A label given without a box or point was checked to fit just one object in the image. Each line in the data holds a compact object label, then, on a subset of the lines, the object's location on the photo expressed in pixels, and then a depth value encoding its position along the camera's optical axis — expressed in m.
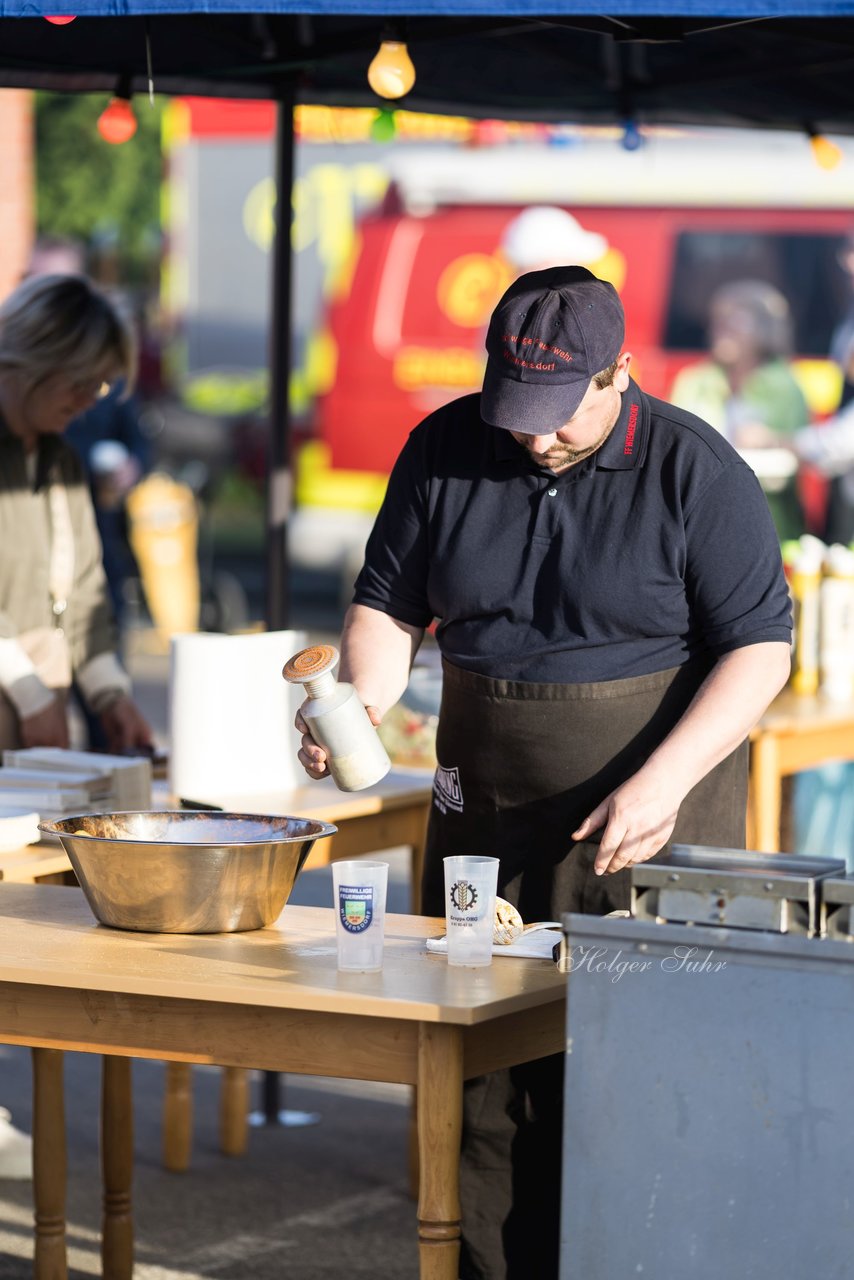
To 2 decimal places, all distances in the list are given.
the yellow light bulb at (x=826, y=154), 10.59
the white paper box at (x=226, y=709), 8.20
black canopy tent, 9.02
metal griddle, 4.87
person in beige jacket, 8.70
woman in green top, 19.05
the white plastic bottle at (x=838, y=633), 10.99
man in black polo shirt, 6.20
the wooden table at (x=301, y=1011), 5.23
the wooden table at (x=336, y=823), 8.12
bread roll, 5.83
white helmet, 15.61
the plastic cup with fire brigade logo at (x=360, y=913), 5.51
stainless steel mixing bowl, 5.82
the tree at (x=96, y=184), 38.87
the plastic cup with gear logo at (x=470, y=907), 5.55
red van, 22.19
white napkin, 5.75
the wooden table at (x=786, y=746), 9.69
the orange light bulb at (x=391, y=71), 7.21
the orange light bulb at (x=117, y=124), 8.88
